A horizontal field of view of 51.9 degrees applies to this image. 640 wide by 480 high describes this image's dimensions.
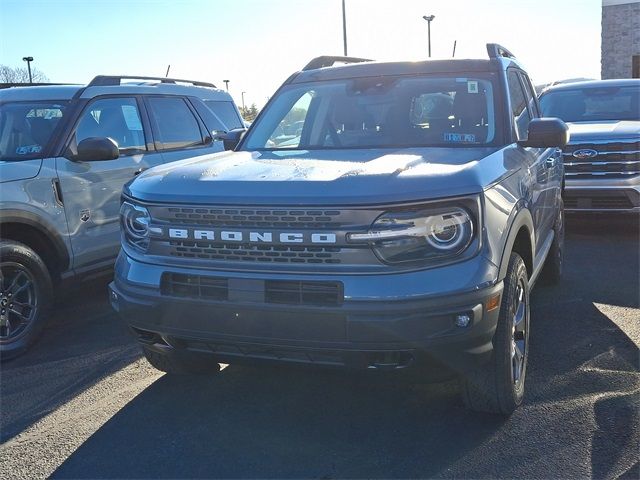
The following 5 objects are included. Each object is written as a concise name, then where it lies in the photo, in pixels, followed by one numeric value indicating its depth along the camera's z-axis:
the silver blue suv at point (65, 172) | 4.64
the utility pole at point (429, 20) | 29.56
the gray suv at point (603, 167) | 7.92
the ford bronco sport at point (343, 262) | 2.80
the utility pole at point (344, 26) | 23.67
